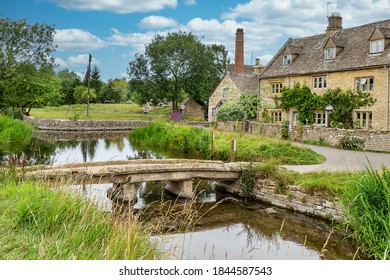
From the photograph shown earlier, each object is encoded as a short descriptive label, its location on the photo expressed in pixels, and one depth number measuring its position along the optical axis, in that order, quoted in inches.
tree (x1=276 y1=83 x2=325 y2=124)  1226.0
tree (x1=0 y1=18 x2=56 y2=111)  802.8
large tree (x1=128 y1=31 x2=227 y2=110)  1963.6
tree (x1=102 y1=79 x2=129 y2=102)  2225.6
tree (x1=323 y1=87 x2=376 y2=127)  1068.5
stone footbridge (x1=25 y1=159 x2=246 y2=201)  505.7
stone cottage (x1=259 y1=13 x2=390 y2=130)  1051.6
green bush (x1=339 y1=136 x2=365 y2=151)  866.8
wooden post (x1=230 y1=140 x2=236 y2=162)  661.3
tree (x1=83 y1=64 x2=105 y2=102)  2255.4
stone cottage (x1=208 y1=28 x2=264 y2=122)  1610.5
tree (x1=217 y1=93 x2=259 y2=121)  1413.6
